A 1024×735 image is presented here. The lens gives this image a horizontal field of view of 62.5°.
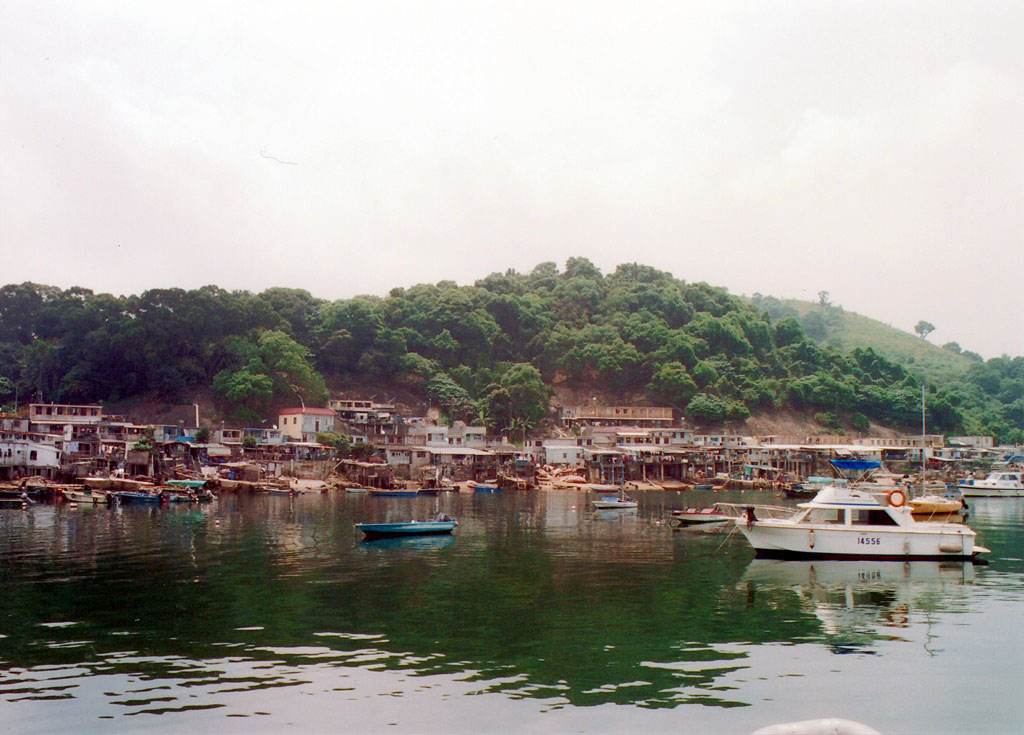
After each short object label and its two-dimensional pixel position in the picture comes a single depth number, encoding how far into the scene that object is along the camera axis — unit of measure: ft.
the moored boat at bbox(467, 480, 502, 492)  320.50
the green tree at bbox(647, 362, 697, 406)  460.96
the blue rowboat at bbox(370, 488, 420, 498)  284.20
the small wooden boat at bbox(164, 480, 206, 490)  263.41
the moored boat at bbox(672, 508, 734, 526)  173.68
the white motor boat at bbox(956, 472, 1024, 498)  297.74
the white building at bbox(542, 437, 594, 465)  386.11
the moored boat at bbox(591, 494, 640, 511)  226.38
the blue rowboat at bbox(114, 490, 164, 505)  232.32
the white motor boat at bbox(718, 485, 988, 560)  116.16
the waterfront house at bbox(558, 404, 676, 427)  440.45
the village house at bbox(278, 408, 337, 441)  345.92
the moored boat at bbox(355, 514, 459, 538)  150.61
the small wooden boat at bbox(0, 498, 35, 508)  216.62
